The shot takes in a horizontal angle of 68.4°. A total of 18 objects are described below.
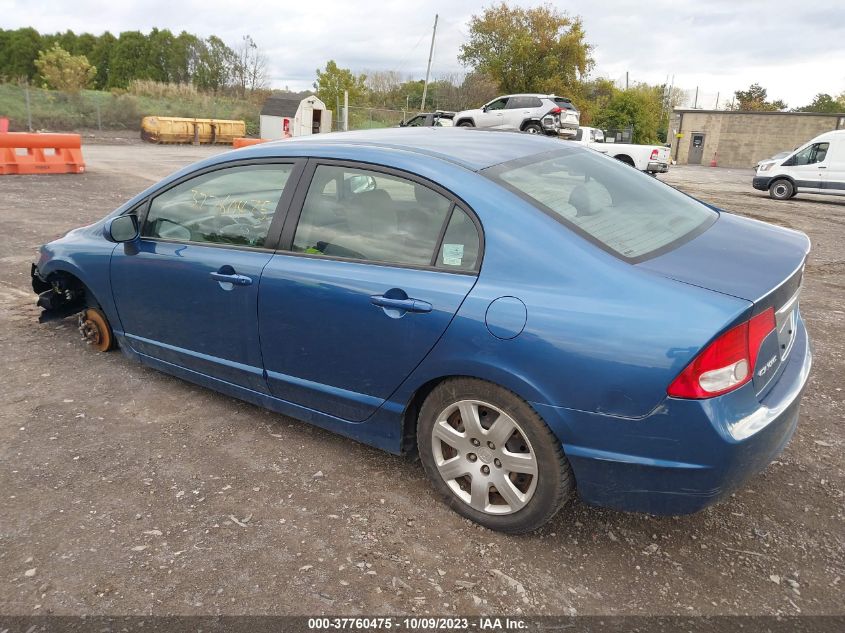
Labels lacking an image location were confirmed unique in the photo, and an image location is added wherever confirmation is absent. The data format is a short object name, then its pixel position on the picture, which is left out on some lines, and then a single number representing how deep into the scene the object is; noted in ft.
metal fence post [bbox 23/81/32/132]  94.15
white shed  120.88
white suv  76.79
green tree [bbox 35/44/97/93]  135.13
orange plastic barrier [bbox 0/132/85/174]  45.14
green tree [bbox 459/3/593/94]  153.28
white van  57.93
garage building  134.31
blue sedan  7.00
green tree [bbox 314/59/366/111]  168.66
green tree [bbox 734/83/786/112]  232.80
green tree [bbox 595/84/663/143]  156.15
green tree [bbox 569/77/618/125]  159.84
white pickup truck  68.03
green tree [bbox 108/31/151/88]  198.59
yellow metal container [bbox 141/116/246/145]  98.07
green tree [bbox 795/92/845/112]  215.72
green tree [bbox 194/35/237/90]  190.19
